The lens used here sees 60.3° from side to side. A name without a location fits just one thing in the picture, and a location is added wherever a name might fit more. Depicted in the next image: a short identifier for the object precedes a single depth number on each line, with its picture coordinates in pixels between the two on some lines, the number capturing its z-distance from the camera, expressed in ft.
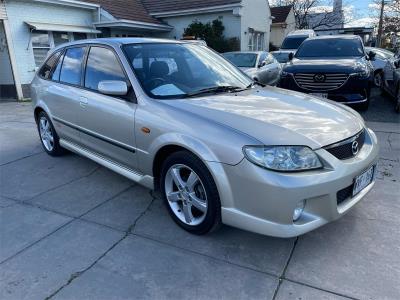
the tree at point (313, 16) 129.29
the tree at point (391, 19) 112.98
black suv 22.88
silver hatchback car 7.95
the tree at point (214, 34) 55.62
